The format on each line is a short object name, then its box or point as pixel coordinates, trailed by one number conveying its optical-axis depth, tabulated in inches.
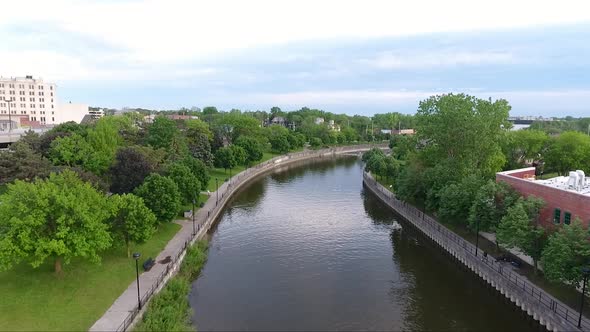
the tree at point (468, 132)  2073.1
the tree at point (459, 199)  1688.0
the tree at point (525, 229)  1273.4
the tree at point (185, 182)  2037.4
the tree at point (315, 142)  5649.6
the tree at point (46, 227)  1168.2
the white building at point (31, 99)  5812.0
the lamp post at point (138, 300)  1116.8
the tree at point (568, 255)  1075.9
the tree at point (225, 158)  3398.1
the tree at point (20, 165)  2039.9
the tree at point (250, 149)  3914.9
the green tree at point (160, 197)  1706.4
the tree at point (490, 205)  1515.7
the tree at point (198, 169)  2449.6
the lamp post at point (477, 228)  1546.4
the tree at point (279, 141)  4992.6
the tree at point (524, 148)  2736.2
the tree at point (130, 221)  1417.7
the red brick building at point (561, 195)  1283.2
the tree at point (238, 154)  3597.4
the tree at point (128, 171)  2062.0
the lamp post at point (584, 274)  1008.4
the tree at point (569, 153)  2532.0
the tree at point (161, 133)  3014.3
